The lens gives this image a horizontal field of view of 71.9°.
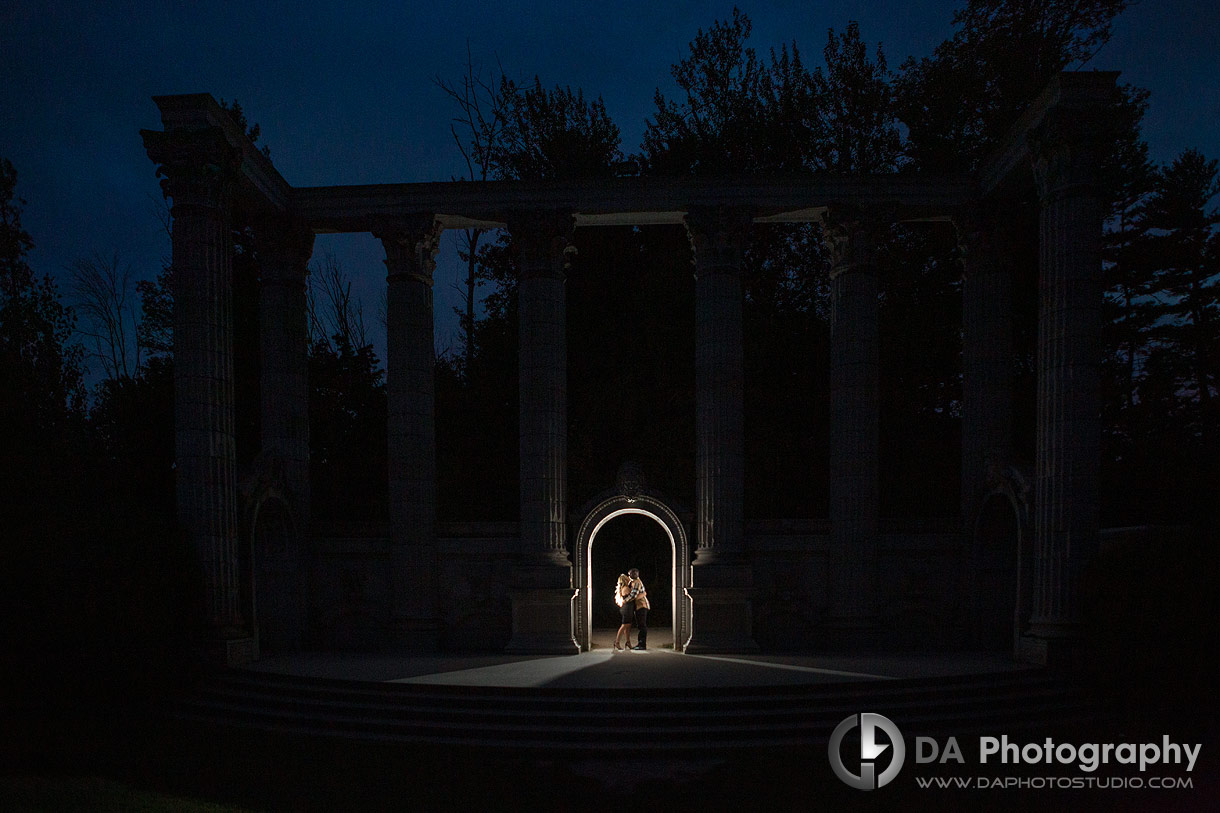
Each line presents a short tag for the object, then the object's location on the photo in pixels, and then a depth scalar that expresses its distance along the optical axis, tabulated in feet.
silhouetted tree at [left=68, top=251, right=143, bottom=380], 128.36
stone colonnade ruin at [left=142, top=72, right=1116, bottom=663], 70.95
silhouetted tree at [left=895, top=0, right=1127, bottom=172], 99.04
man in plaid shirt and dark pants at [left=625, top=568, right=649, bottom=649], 71.31
